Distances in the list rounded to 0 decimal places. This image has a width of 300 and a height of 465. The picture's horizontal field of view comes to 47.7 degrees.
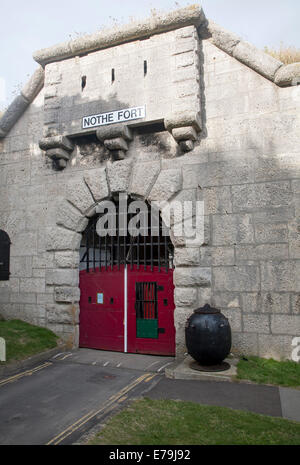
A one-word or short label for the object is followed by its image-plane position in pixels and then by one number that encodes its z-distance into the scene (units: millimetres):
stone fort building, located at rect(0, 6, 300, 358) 6078
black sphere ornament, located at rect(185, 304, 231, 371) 5387
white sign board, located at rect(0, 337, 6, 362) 6137
